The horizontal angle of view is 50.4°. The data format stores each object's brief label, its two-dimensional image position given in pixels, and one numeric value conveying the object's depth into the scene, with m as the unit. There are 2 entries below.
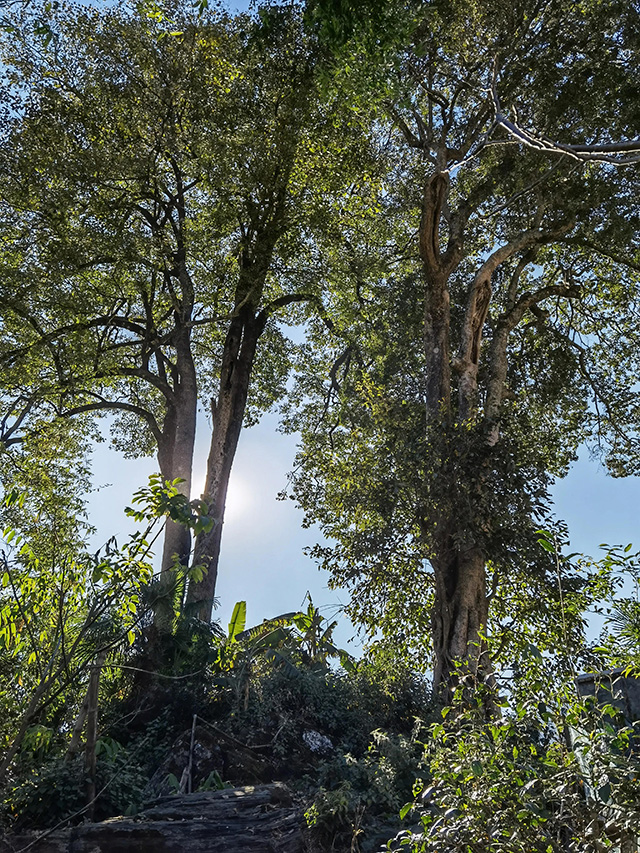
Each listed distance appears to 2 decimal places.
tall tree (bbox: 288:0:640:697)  9.40
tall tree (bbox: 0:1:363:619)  12.04
